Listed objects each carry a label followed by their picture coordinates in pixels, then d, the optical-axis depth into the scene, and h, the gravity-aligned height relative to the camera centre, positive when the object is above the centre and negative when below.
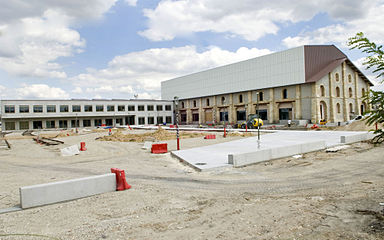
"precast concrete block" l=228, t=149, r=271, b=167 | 12.99 -1.85
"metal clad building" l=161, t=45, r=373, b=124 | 49.97 +7.36
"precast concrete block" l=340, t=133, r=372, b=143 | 19.11 -1.46
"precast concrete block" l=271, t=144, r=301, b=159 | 14.48 -1.75
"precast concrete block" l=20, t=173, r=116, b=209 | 7.53 -1.95
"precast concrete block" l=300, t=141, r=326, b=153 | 16.11 -1.69
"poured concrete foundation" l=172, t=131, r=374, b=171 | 13.23 -1.89
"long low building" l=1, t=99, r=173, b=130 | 66.62 +3.99
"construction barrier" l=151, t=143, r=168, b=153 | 19.30 -1.75
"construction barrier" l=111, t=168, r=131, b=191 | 9.11 -1.95
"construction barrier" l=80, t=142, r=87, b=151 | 21.95 -1.64
